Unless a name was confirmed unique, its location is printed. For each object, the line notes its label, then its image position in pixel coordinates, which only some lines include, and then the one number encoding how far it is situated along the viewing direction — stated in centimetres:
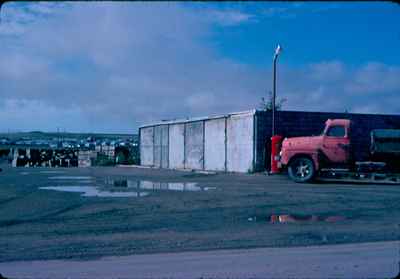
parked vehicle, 2250
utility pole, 2855
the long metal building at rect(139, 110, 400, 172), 2973
